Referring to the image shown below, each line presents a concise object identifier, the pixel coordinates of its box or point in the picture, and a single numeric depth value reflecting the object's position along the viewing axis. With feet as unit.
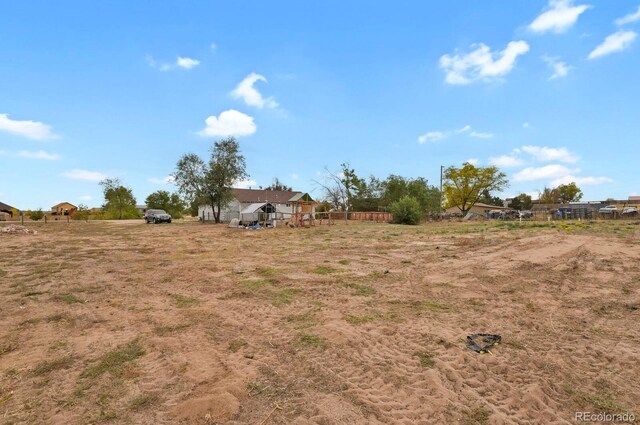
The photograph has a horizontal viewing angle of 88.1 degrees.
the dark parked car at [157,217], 128.36
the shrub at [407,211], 116.88
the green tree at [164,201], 213.05
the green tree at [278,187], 280.18
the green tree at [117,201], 197.57
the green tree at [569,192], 270.67
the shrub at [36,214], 156.97
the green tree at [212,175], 122.21
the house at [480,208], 260.29
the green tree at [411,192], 154.40
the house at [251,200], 152.85
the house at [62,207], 283.59
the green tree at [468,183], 173.68
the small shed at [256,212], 104.05
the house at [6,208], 212.43
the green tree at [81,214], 171.18
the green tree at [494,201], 338.25
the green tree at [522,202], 271.94
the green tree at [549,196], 258.16
